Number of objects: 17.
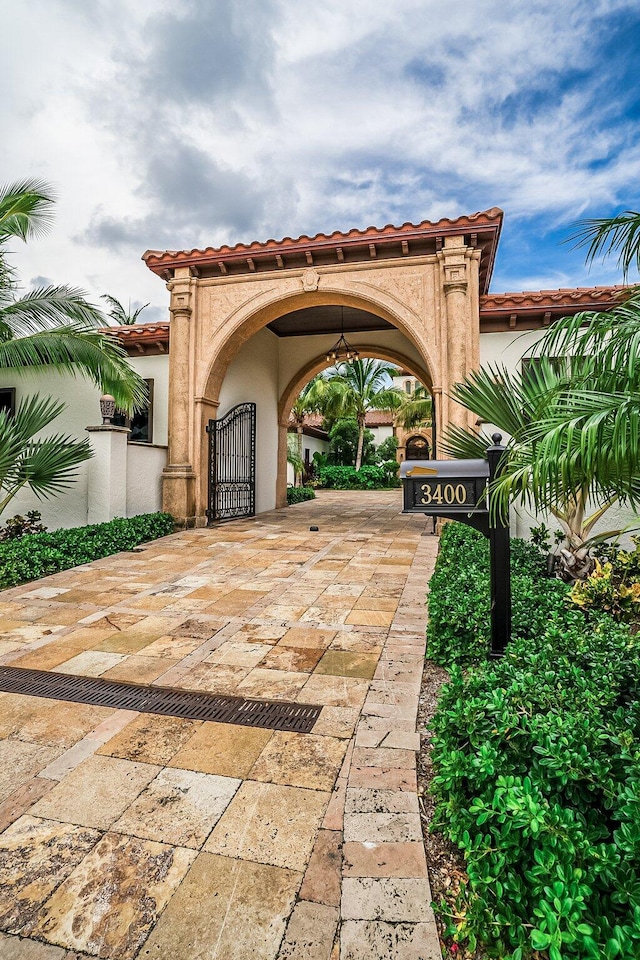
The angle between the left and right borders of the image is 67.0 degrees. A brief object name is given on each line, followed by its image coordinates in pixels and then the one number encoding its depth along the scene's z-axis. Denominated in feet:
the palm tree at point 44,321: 24.64
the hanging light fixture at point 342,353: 41.29
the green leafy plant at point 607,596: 11.85
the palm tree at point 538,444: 5.77
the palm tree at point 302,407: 76.28
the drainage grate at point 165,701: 8.84
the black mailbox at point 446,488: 8.94
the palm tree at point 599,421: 5.20
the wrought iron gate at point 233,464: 34.40
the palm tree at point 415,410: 85.97
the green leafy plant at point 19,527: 24.88
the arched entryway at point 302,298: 28.63
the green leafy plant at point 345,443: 92.63
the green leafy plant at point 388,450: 99.19
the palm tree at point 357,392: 80.33
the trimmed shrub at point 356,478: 87.97
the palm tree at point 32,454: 20.90
